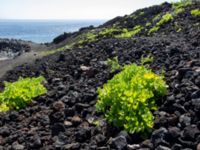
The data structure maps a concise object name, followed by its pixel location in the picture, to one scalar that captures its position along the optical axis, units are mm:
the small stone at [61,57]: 12602
